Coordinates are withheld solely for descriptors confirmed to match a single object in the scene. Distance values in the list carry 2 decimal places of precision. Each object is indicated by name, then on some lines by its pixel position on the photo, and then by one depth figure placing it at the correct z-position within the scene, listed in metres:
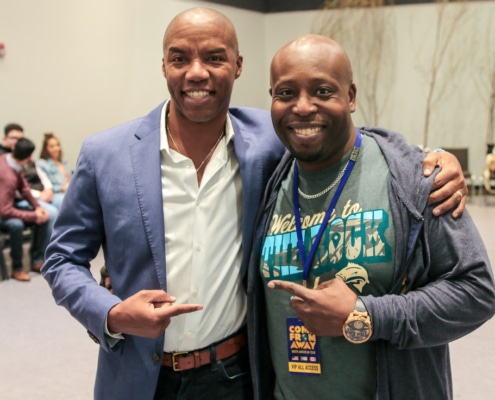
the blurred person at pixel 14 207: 5.52
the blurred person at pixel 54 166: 6.44
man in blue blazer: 1.55
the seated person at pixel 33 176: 6.11
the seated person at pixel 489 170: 8.17
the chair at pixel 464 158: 9.24
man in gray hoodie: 1.26
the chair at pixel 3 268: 5.48
